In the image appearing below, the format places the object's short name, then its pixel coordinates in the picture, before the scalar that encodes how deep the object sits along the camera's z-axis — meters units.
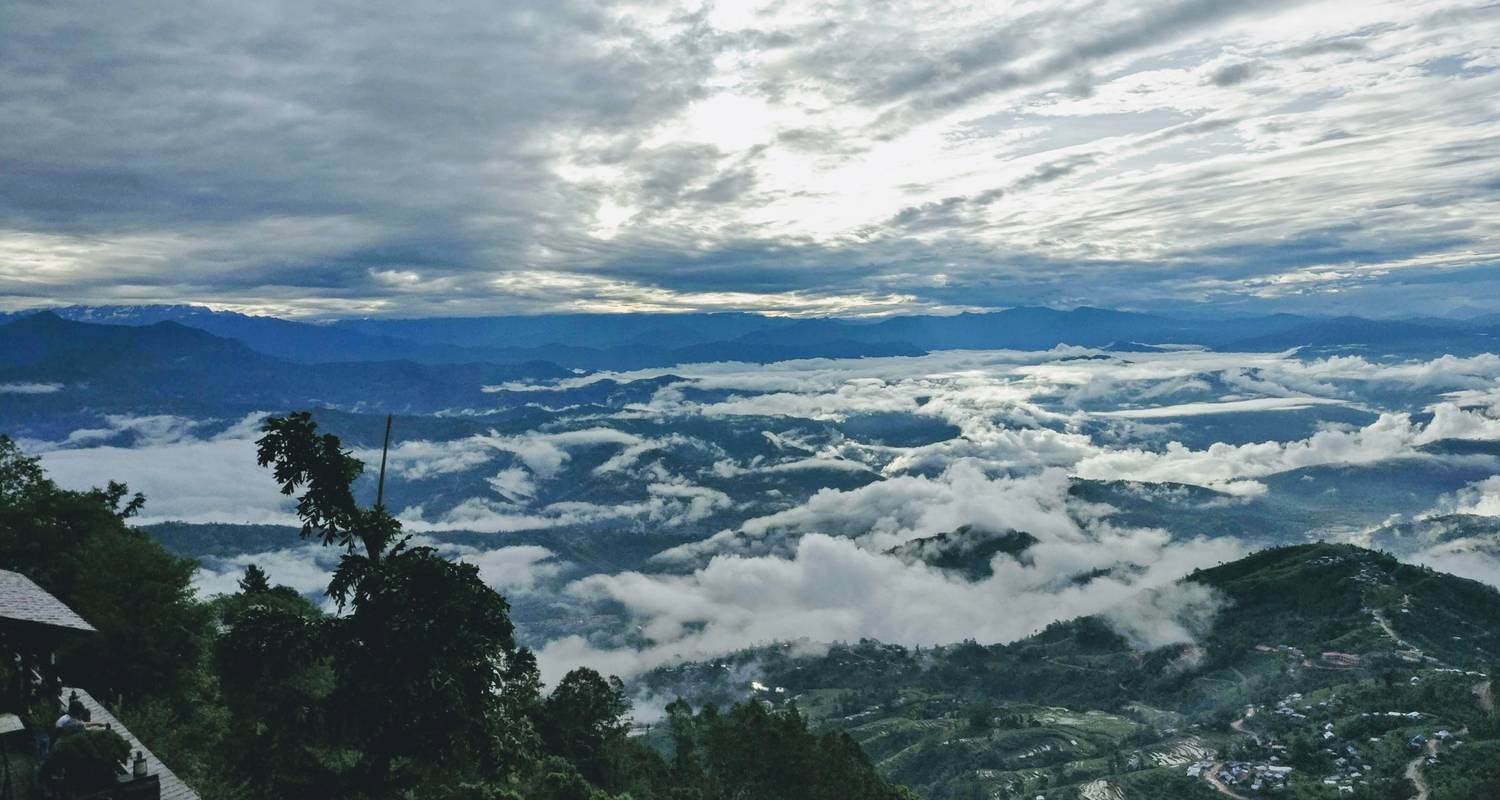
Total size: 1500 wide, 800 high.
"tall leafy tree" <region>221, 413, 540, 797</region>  16.25
